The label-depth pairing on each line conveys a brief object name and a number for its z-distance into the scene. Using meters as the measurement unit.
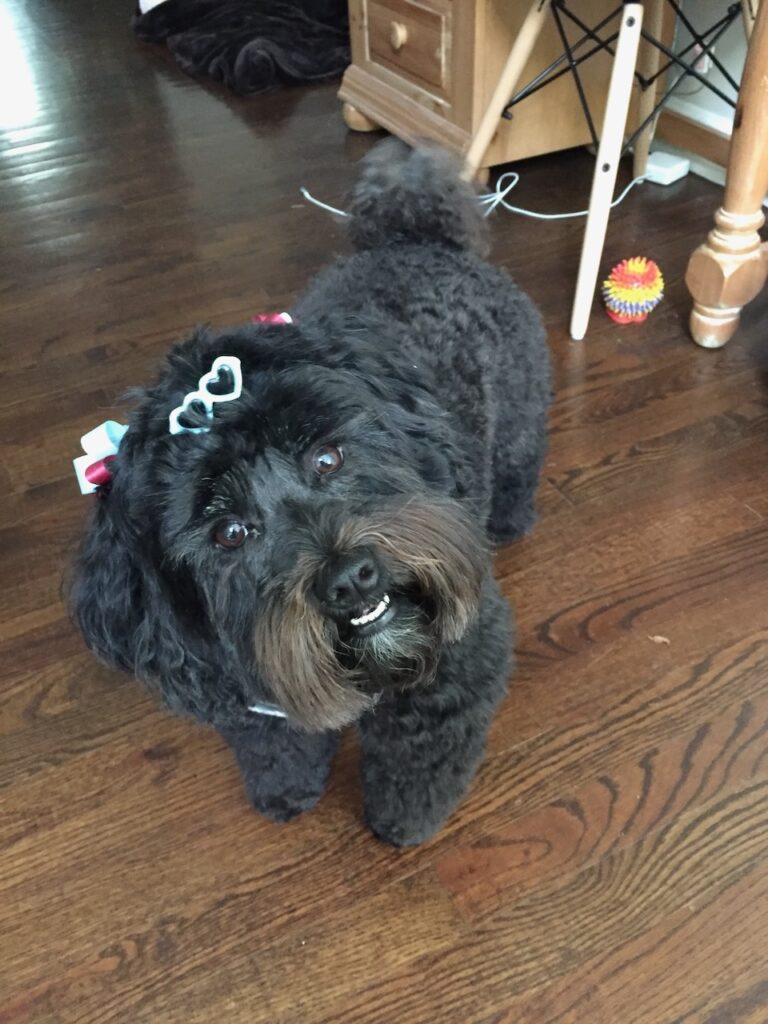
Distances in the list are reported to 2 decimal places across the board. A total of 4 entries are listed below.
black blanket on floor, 3.29
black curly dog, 0.87
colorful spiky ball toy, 1.97
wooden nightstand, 2.22
